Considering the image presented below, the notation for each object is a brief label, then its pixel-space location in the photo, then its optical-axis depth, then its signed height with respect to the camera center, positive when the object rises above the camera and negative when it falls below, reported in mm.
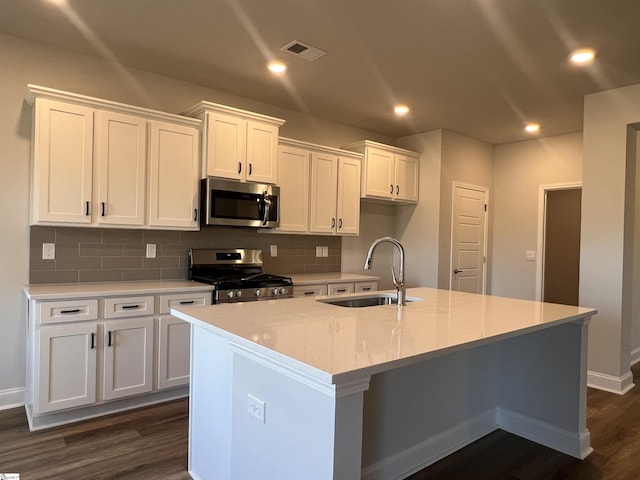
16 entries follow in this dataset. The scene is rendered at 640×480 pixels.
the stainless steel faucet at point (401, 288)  2529 -293
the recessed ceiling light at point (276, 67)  3377 +1341
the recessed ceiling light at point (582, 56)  3035 +1353
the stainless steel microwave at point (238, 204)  3559 +264
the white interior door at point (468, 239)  5418 +16
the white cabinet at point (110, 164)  2891 +488
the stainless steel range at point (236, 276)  3439 -376
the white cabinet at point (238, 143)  3533 +781
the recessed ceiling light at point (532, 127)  4911 +1333
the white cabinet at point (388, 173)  4832 +767
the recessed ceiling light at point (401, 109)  4387 +1338
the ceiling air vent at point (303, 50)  3029 +1342
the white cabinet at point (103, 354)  2730 -849
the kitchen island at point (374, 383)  1347 -664
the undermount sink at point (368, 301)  2736 -418
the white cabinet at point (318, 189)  4215 +491
